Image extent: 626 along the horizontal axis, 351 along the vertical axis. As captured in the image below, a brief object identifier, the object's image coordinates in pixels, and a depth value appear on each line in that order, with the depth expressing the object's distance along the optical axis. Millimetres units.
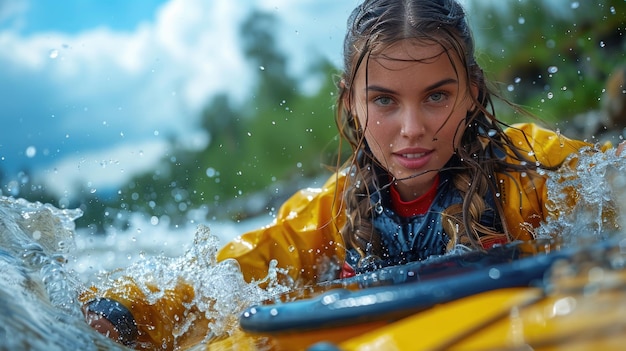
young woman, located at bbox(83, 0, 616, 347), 1607
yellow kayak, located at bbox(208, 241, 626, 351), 677
